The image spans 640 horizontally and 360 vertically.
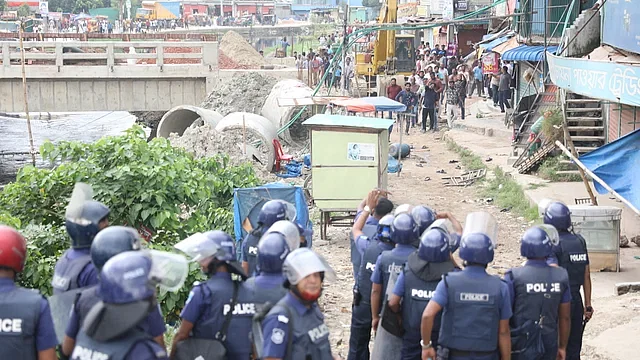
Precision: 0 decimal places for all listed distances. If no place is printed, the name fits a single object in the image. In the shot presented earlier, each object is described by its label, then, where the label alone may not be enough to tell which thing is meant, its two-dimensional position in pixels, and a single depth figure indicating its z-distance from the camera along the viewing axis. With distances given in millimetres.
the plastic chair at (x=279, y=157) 23125
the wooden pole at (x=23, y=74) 25000
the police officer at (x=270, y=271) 5395
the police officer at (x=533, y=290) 6359
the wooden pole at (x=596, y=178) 10719
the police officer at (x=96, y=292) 4863
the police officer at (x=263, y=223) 7289
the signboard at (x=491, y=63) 31109
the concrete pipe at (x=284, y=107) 25783
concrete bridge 28203
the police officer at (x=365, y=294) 7320
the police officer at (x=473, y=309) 5855
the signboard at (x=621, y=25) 13663
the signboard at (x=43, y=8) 75312
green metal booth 15164
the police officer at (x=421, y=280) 6277
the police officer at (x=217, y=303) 5430
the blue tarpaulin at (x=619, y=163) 11234
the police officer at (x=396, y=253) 6773
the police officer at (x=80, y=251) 5664
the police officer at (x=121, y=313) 4191
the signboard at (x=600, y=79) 11012
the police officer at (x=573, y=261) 7281
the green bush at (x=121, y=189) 10250
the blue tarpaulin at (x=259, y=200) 11672
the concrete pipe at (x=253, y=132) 22859
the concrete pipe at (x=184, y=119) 25219
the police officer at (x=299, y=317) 5004
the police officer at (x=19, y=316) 4914
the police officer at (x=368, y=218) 8102
